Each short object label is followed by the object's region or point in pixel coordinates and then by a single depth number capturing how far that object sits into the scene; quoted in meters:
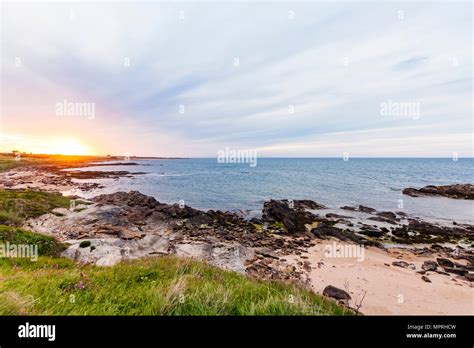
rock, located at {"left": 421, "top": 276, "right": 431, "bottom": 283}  11.95
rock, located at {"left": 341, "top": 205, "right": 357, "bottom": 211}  30.97
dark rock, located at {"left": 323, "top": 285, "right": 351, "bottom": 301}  9.76
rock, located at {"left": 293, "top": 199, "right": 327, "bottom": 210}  32.78
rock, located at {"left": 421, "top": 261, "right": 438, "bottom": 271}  13.66
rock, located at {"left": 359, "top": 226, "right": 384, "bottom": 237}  20.98
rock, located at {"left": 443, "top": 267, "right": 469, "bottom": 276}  13.14
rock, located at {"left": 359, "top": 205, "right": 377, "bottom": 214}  29.94
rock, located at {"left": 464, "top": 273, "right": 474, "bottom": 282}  12.46
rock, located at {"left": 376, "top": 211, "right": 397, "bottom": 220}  26.99
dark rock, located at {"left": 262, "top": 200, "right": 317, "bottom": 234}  21.86
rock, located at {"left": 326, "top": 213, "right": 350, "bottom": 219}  27.33
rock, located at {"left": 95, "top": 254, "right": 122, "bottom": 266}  10.38
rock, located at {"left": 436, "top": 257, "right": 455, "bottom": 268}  14.20
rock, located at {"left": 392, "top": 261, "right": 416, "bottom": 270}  14.16
